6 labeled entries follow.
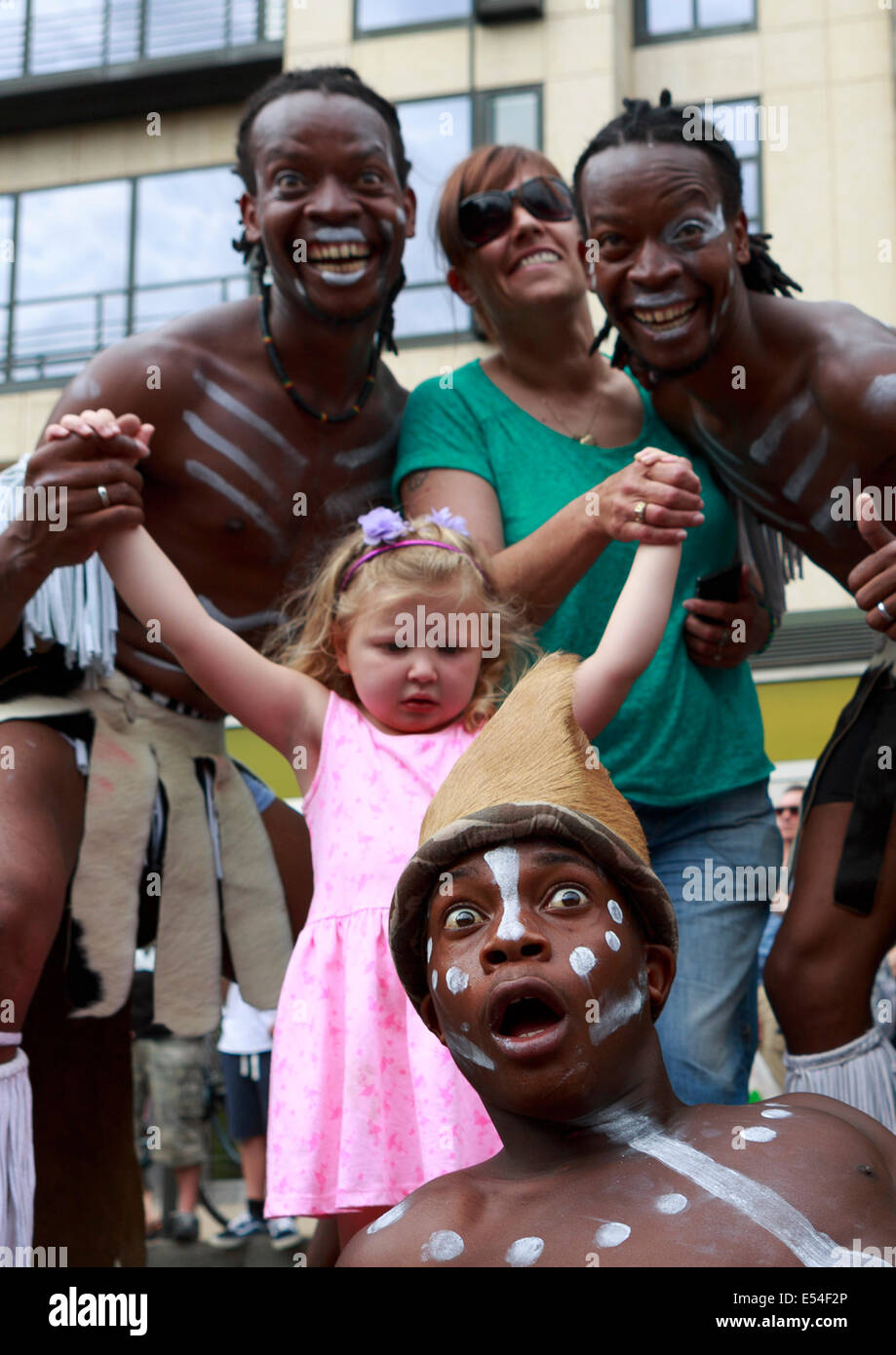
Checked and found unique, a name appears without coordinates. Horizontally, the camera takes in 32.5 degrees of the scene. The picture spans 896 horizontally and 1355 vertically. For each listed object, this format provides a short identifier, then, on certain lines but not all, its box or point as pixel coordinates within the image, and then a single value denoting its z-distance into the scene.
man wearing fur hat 1.81
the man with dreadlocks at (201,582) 3.16
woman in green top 2.93
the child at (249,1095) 5.85
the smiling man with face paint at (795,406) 2.98
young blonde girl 2.52
